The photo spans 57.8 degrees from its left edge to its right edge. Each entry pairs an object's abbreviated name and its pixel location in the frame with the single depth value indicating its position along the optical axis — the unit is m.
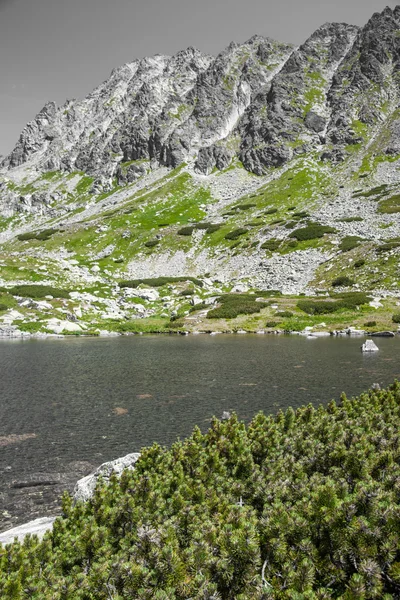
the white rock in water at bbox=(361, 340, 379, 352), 42.43
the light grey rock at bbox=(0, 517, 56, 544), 9.93
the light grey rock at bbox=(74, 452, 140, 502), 11.88
